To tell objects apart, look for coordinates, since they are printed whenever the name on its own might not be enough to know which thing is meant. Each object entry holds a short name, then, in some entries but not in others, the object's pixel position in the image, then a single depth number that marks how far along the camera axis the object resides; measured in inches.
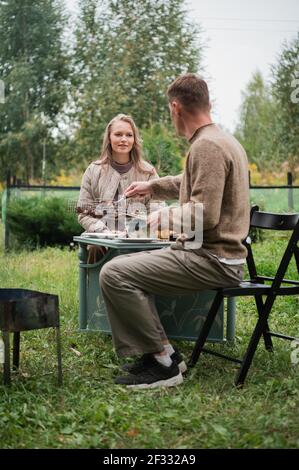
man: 171.6
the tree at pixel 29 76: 852.6
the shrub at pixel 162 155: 438.9
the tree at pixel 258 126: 843.4
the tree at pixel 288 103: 765.9
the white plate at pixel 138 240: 198.2
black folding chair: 173.6
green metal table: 199.2
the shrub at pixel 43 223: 466.9
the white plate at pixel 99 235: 205.3
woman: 224.1
